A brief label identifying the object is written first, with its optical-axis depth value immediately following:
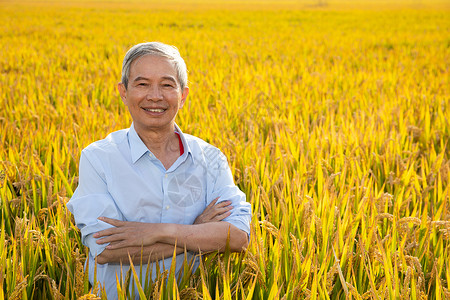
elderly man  1.33
